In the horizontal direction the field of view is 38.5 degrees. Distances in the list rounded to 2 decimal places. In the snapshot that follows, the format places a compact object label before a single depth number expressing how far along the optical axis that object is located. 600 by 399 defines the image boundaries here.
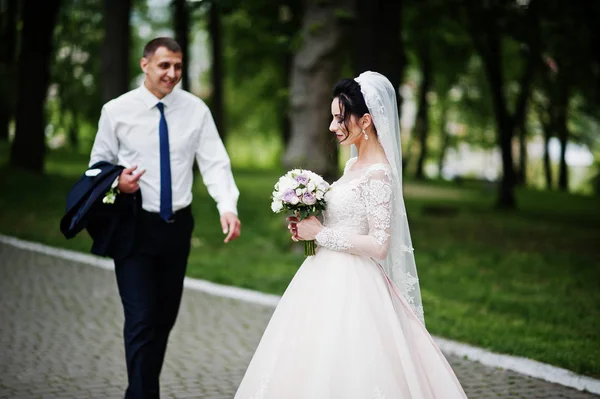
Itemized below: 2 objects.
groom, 5.31
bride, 4.43
